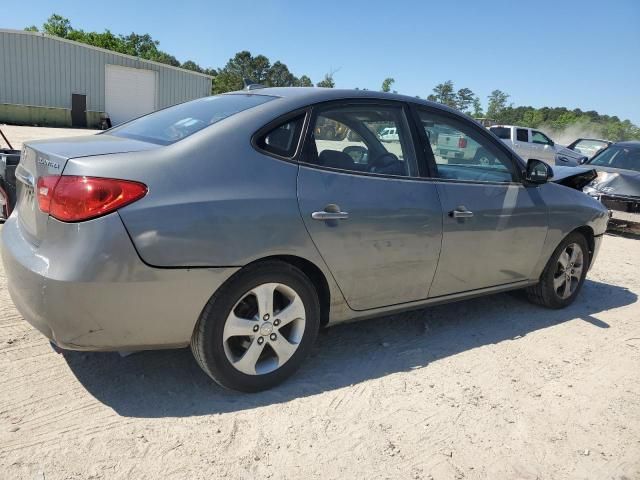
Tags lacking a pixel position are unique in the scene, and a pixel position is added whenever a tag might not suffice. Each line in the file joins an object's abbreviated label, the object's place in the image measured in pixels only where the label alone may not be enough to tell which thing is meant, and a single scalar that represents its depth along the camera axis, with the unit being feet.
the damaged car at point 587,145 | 60.44
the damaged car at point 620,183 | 27.63
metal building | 93.86
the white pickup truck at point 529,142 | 65.05
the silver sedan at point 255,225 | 7.66
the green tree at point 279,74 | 309.26
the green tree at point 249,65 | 305.63
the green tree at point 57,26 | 193.49
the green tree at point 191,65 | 356.71
